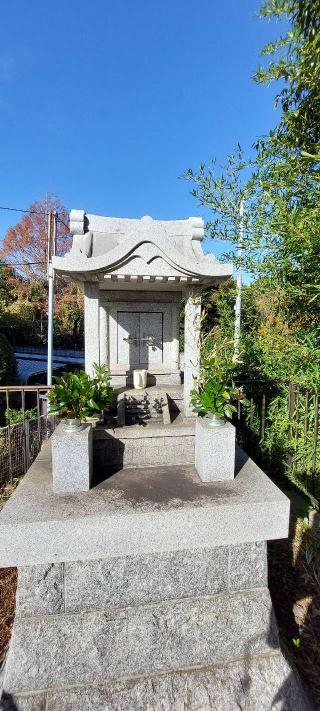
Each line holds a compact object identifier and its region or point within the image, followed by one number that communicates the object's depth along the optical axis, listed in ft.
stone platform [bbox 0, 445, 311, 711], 5.91
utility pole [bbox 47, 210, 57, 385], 31.76
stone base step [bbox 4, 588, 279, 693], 5.92
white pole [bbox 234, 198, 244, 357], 12.34
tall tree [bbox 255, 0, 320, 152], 8.77
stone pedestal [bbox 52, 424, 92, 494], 7.00
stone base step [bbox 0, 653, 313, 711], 5.75
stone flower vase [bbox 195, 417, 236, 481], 7.59
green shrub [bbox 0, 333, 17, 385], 29.43
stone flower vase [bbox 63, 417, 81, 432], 7.20
